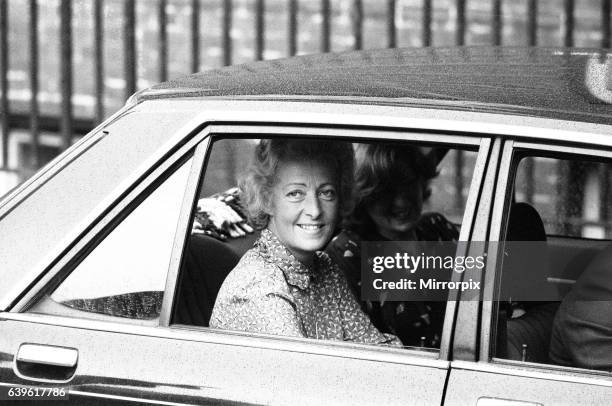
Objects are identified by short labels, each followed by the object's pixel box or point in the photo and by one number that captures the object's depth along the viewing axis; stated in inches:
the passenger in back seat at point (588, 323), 188.7
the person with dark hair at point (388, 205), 260.0
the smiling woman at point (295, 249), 199.6
